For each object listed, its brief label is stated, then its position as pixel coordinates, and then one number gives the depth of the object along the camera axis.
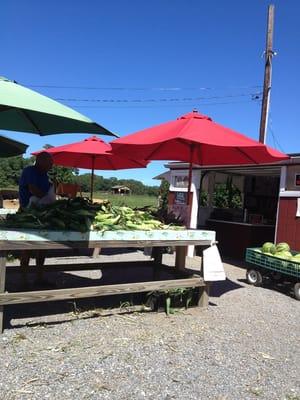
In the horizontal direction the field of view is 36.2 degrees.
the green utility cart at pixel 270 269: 7.72
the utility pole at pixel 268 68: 15.52
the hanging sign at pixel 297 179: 9.76
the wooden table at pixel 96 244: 4.83
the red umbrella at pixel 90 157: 9.98
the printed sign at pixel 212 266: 6.28
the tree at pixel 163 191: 22.91
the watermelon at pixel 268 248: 8.45
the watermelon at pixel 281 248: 8.44
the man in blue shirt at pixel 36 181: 6.04
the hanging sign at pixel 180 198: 12.26
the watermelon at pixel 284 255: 8.07
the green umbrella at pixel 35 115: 4.33
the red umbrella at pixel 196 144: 6.01
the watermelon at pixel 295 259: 7.73
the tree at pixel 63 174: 29.55
